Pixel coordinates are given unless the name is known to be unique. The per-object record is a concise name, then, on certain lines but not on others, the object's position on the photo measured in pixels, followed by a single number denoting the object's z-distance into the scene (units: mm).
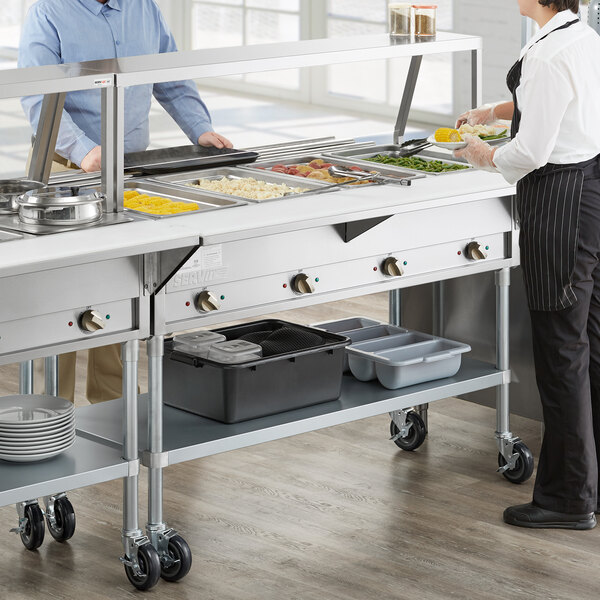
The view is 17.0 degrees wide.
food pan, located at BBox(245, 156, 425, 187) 5670
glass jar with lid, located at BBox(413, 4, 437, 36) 6202
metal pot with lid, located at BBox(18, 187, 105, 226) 4593
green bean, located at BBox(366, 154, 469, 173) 5821
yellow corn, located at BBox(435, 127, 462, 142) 5539
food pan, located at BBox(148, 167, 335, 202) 5444
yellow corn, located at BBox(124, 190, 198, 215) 4880
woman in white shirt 4873
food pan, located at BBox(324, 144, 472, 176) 5909
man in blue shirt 5973
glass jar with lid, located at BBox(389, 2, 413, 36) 6205
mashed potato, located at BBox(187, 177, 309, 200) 5211
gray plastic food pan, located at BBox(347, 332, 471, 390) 5705
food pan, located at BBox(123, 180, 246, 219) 5013
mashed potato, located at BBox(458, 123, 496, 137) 5974
